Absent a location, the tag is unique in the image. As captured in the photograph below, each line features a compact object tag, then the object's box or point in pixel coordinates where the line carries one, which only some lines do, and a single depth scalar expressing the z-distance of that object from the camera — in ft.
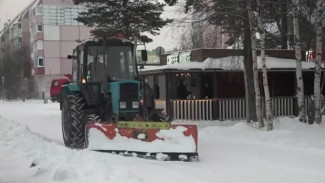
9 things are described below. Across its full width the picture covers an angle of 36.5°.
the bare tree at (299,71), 47.67
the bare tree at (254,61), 47.32
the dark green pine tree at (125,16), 74.38
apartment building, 230.27
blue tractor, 39.55
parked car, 134.10
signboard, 73.82
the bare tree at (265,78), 46.72
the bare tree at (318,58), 46.57
